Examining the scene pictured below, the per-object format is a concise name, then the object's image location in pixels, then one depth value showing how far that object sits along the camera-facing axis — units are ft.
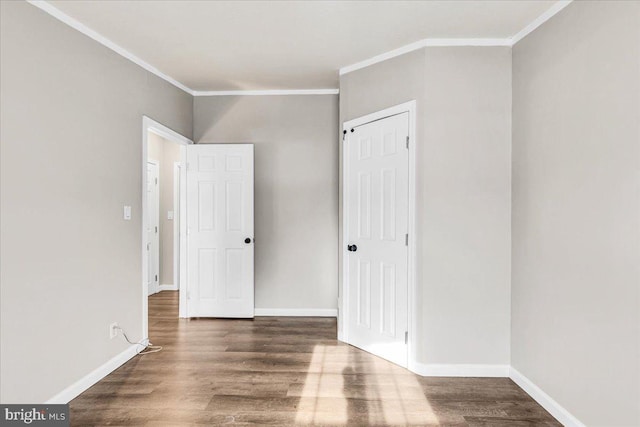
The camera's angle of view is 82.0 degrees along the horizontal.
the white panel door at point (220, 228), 14.12
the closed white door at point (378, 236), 10.02
